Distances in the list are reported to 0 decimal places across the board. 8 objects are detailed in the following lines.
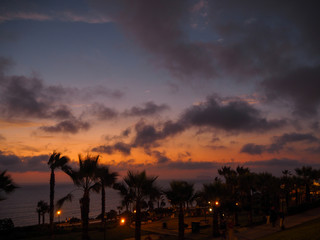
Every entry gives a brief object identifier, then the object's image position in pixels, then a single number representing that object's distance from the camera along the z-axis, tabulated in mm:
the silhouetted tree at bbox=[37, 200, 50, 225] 57406
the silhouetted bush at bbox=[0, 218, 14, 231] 27203
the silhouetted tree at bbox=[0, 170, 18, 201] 16328
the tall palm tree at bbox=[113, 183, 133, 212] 20938
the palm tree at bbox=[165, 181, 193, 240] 22016
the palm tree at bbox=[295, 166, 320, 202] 50088
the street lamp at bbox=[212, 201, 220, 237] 25238
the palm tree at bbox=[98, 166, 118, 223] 31325
